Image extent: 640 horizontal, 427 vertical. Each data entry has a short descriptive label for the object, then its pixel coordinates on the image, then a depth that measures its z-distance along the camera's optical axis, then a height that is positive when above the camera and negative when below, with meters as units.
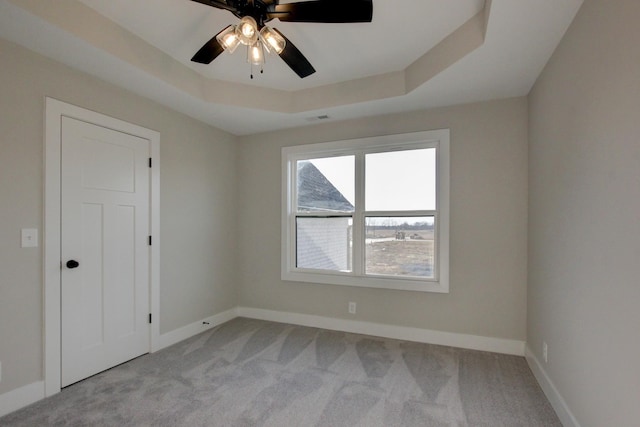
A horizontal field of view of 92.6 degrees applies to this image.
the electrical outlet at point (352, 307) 3.60 -1.11
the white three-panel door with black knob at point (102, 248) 2.42 -0.31
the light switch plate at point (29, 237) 2.18 -0.18
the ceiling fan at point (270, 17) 1.60 +1.07
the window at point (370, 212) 3.29 +0.01
